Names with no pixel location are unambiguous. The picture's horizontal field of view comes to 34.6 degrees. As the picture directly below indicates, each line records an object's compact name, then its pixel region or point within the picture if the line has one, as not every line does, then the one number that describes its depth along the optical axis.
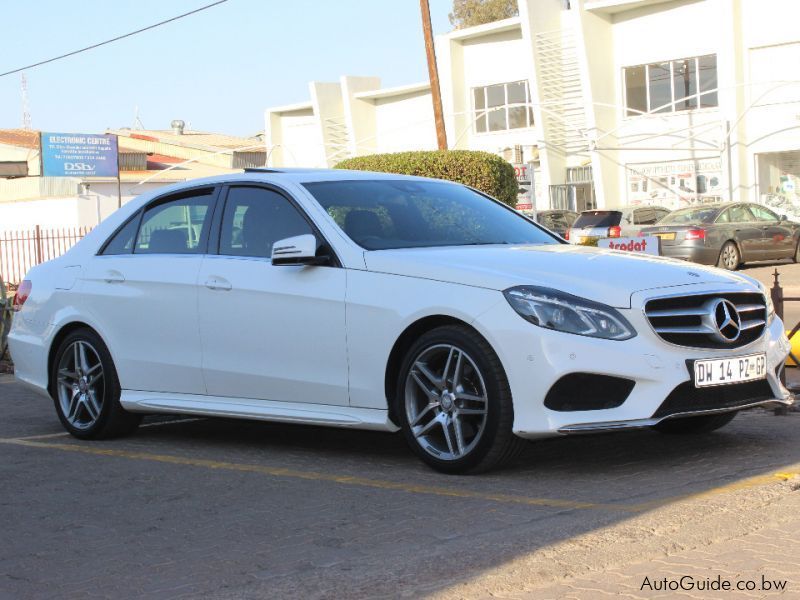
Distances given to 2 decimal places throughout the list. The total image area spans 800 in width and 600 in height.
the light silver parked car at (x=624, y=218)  28.09
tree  78.81
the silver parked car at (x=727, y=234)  25.45
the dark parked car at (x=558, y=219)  34.25
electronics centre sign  64.62
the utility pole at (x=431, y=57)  29.83
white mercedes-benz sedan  6.05
